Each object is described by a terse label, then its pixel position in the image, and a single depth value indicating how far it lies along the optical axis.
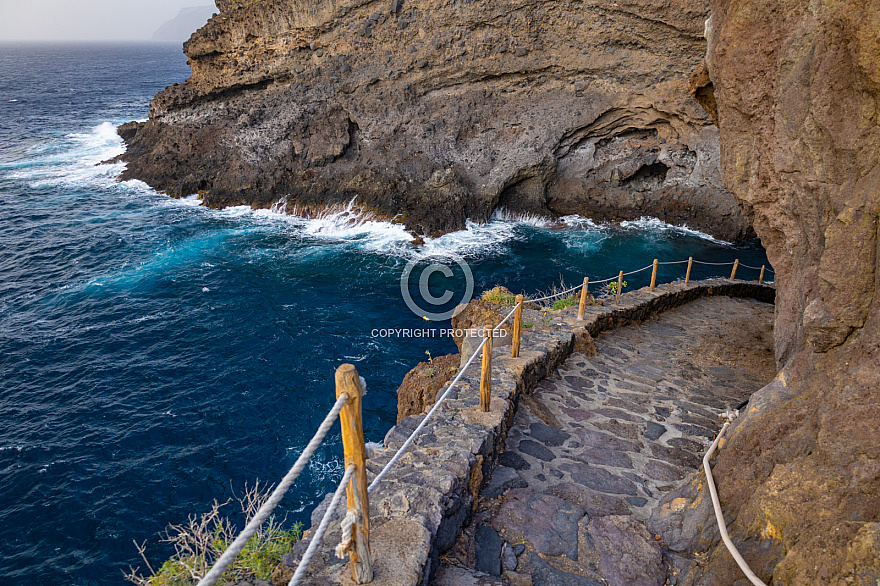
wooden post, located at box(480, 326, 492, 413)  5.23
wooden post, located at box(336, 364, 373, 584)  2.71
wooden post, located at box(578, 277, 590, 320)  9.12
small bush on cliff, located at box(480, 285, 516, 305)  11.05
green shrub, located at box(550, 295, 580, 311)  9.92
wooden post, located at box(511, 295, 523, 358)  6.79
